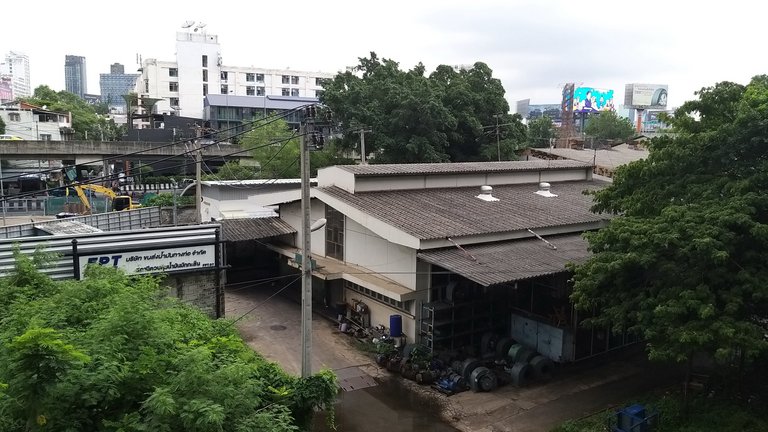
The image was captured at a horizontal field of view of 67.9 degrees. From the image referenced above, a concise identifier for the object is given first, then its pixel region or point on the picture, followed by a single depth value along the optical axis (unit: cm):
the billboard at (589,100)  10631
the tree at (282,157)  4369
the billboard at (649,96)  11575
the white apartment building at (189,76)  8638
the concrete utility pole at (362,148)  3534
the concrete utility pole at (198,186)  2427
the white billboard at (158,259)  1633
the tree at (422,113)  3912
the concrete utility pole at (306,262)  1277
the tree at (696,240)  1203
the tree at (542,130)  8062
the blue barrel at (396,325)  1886
